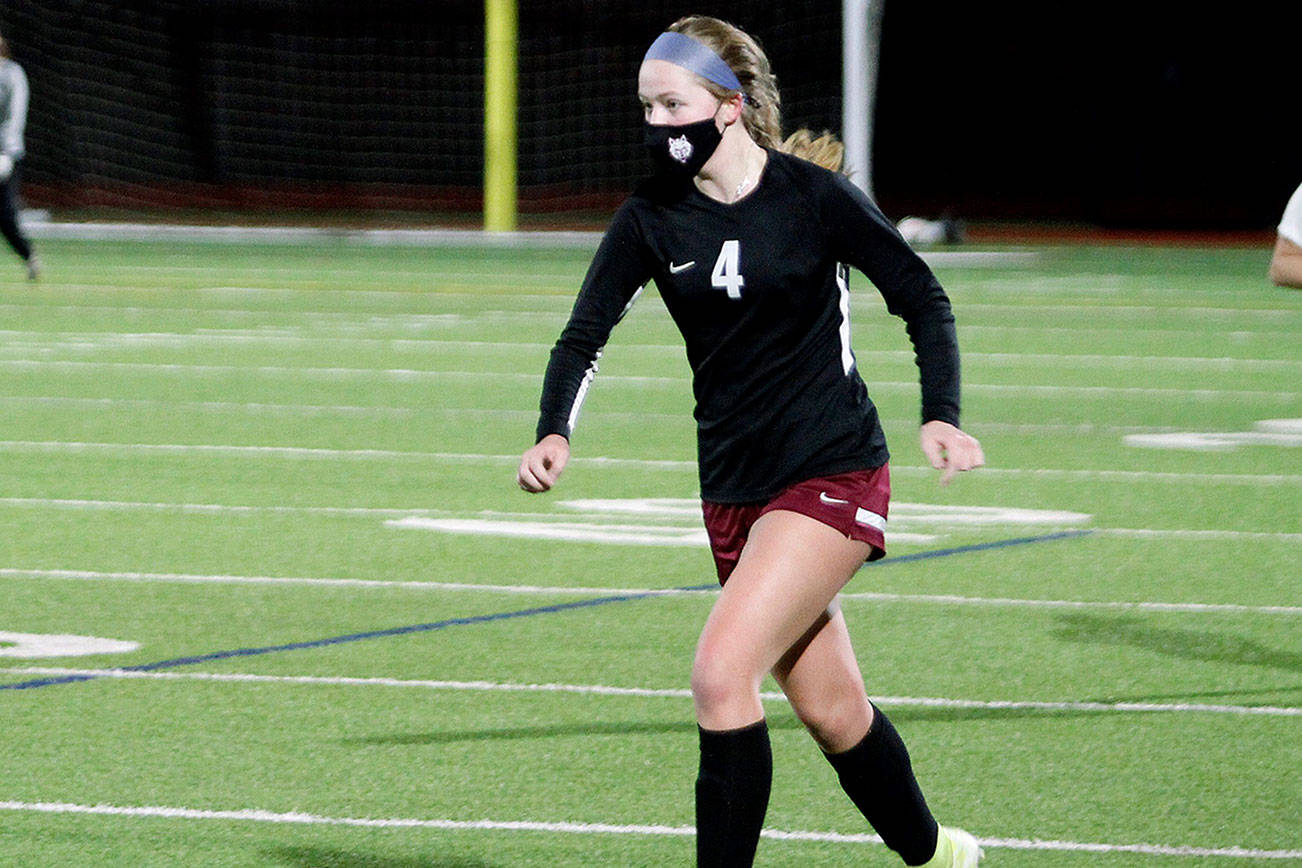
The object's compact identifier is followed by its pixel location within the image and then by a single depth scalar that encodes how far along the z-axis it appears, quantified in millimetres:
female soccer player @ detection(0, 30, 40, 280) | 43187
